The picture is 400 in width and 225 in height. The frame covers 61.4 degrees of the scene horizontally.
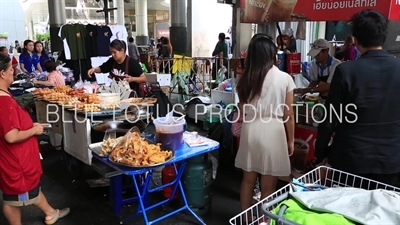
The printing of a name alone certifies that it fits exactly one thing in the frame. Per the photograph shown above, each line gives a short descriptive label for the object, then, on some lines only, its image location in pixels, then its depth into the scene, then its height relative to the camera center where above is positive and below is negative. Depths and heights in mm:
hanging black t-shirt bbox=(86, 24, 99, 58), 6672 +164
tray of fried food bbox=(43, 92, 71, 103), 3896 -574
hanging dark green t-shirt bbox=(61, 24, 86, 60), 6590 +183
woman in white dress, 2527 -514
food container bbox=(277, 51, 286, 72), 4137 -160
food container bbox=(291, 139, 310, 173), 3668 -1168
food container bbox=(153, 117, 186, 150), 2619 -647
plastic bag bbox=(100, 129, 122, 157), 2531 -729
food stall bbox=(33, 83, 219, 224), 2387 -742
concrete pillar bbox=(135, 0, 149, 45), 21922 +1637
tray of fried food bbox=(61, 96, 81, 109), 3639 -598
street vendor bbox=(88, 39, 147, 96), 4117 -230
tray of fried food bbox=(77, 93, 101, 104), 3693 -562
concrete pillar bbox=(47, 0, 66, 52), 12914 +1094
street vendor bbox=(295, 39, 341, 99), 3869 -256
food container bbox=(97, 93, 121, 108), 3607 -551
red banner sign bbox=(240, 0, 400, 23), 2799 +361
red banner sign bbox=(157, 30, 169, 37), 21870 +915
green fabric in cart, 1026 -525
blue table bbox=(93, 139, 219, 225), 2378 -1154
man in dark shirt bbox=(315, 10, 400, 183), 1855 -301
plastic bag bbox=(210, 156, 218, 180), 3828 -1329
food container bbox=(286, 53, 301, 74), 4148 -190
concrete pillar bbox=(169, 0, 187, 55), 14195 +923
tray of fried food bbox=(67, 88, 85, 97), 4038 -534
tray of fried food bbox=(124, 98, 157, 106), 3586 -576
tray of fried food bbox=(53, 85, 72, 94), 4256 -531
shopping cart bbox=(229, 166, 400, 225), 1096 -646
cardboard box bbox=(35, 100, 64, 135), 3927 -804
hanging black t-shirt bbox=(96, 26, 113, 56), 6719 +155
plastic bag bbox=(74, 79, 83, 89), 4445 -498
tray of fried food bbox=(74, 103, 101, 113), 3395 -608
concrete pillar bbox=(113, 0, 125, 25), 21120 +2248
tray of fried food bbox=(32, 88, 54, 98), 4180 -555
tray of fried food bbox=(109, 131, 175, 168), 2303 -740
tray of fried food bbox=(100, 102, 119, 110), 3499 -601
